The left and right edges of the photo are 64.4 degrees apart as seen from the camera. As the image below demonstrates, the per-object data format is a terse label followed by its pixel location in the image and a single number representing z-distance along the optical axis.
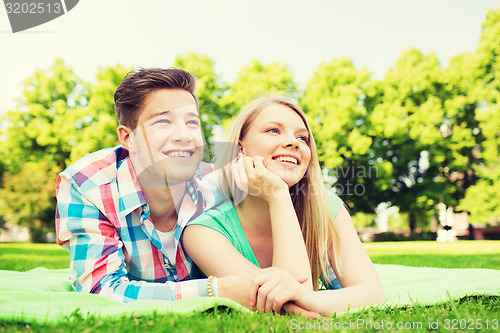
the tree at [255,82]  20.12
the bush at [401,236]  24.14
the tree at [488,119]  21.47
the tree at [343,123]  21.98
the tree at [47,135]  20.03
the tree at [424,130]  22.72
